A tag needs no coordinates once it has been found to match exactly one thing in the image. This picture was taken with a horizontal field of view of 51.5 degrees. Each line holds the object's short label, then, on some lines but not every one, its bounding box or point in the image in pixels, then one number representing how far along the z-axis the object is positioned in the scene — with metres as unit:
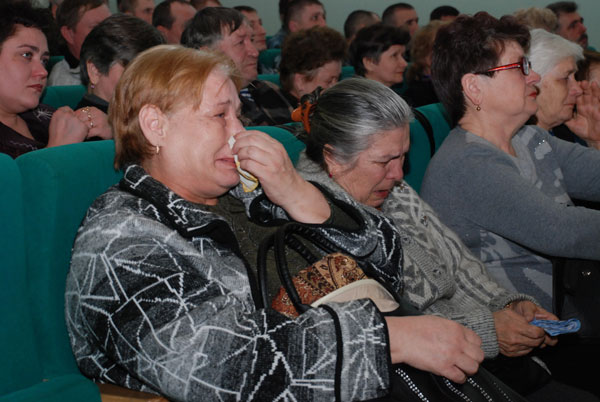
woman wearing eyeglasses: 1.88
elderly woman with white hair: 2.58
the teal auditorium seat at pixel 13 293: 1.20
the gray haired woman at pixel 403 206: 1.71
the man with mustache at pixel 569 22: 6.64
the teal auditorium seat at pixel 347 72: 4.87
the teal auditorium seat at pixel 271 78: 4.14
